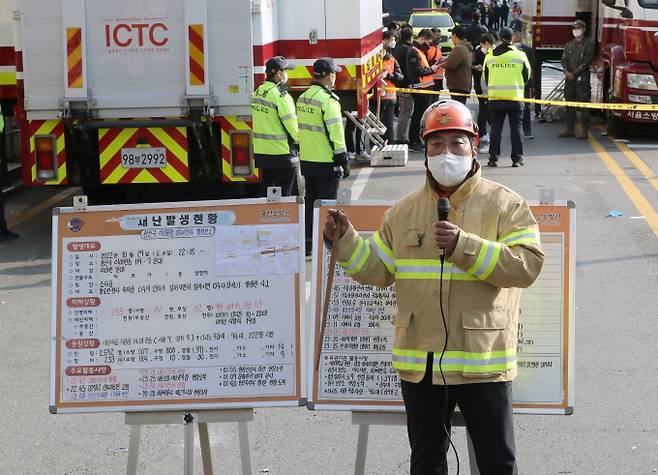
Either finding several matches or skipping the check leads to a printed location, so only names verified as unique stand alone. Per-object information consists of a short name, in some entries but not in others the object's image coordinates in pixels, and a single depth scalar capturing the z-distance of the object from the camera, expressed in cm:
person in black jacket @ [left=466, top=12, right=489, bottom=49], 2461
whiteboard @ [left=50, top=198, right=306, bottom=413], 529
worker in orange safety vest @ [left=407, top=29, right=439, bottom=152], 1886
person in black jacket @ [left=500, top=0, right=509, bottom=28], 5588
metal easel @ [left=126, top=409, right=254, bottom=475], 527
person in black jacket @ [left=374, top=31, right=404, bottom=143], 1819
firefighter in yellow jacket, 451
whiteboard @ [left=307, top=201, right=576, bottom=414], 520
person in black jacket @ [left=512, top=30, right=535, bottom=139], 1967
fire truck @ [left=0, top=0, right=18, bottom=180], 1370
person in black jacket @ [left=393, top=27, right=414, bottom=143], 1877
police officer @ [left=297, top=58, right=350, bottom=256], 1072
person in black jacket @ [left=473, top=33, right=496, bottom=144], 1909
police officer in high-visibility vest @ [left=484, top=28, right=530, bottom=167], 1609
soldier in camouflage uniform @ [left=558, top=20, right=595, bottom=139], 1984
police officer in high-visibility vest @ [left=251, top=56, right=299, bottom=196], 1098
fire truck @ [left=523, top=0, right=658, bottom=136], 1817
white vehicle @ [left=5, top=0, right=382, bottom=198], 1122
